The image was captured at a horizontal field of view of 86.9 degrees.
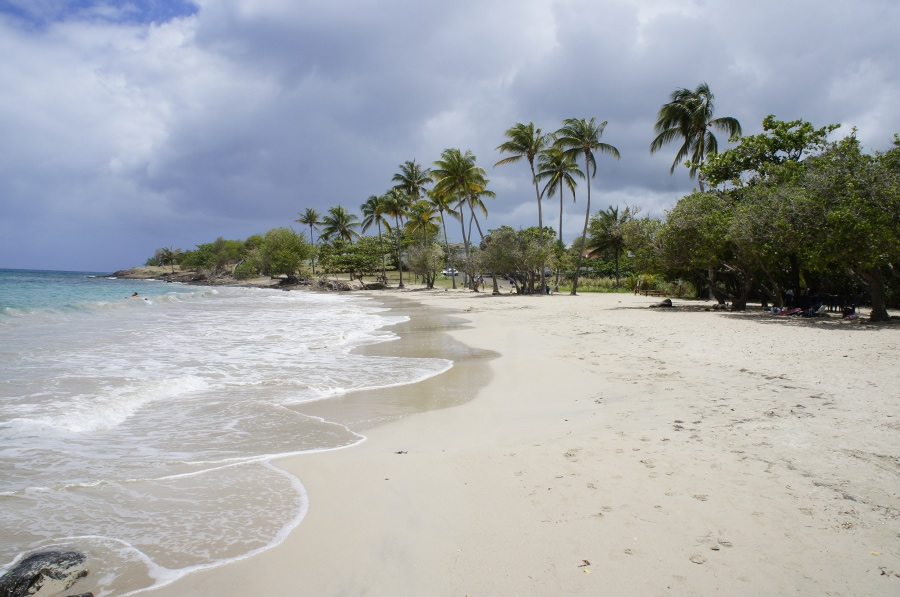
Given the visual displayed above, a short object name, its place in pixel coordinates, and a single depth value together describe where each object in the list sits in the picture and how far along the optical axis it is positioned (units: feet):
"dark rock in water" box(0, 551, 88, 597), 8.18
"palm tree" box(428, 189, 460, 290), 141.09
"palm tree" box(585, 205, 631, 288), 142.72
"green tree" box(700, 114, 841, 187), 56.95
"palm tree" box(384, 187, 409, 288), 169.78
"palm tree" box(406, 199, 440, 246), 159.84
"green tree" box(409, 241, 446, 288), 153.69
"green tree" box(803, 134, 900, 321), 37.14
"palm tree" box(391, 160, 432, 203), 160.86
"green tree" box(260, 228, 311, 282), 197.26
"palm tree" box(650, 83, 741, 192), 85.05
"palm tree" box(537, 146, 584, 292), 111.96
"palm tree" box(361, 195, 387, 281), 178.29
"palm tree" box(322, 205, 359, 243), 220.02
